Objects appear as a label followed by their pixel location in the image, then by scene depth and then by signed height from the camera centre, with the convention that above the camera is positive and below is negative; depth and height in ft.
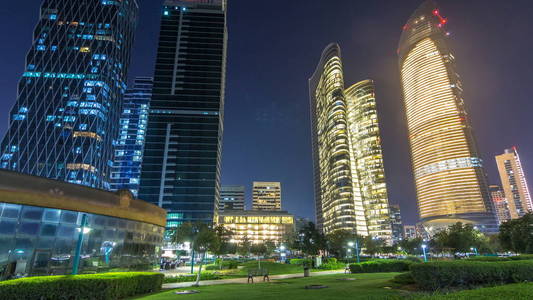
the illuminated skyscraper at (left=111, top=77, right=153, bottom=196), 544.21 +205.41
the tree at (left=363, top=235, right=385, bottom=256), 328.70 -11.44
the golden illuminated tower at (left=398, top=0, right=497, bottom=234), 642.63 +53.88
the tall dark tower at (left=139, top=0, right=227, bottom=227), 424.87 +199.71
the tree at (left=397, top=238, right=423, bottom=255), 340.59 -11.69
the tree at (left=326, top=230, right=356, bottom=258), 238.27 -4.53
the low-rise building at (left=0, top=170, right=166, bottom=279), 62.13 +3.11
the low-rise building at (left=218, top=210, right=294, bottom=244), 633.61 +30.35
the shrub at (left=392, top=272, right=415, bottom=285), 51.80 -7.88
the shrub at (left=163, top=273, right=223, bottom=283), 85.17 -12.72
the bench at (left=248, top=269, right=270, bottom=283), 83.04 -10.84
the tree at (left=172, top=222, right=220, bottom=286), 138.00 -0.72
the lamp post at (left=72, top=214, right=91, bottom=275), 51.44 -2.31
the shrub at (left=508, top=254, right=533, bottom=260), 57.12 -4.54
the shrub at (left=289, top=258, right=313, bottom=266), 177.72 -15.97
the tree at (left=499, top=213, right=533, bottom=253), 133.39 +0.35
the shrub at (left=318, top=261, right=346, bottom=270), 141.10 -15.04
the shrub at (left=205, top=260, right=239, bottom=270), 163.15 -17.06
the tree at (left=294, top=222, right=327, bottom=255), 225.76 -3.27
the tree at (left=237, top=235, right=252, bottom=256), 320.72 -11.98
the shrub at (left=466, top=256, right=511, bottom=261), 49.15 -4.11
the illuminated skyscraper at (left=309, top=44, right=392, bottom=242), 589.73 +96.70
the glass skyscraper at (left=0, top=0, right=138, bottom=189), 364.79 +203.89
